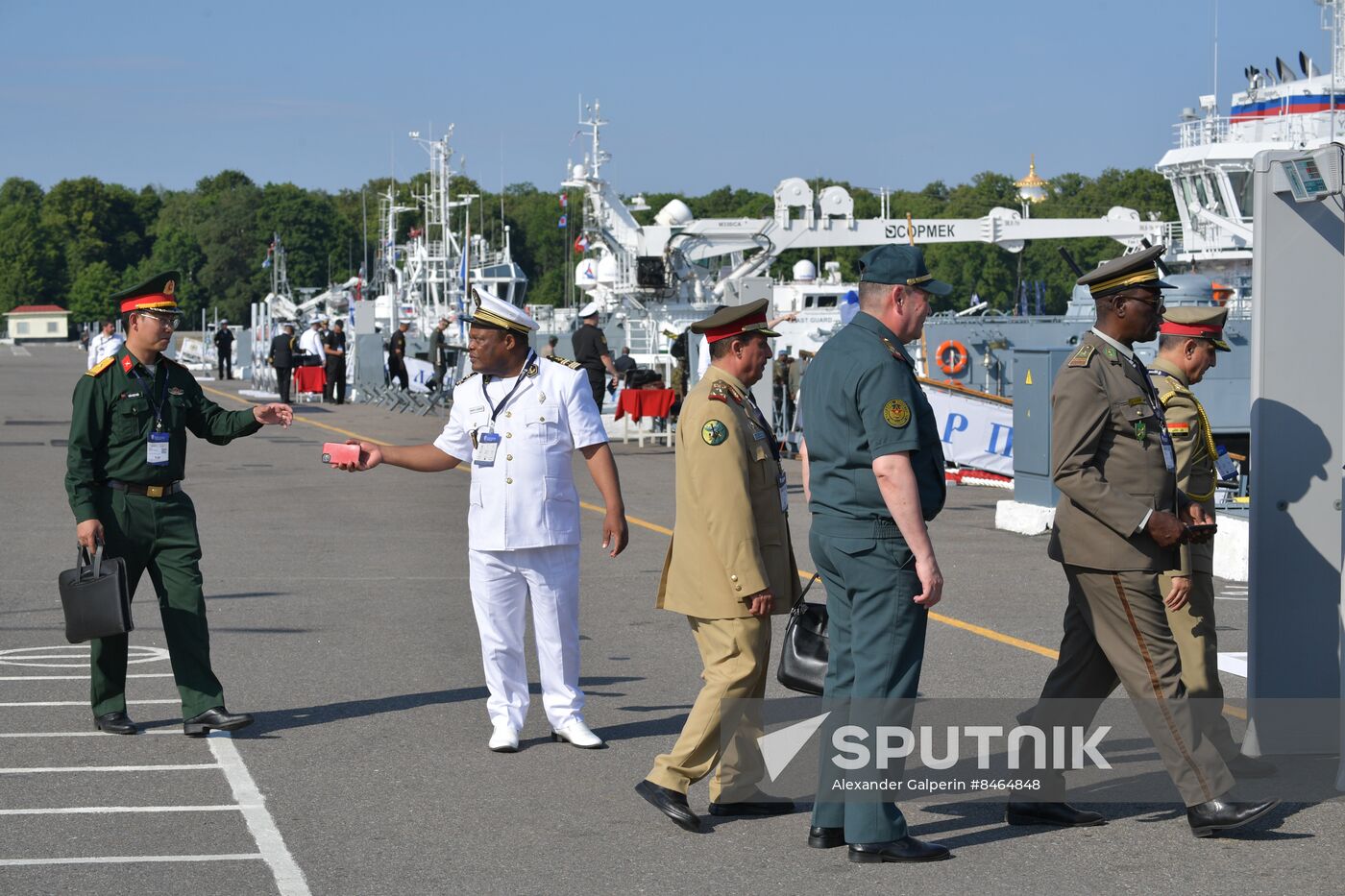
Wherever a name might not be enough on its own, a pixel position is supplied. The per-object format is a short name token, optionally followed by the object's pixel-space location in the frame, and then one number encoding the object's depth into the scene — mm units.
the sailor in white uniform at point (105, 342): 25156
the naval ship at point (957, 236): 31953
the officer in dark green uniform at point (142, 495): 7711
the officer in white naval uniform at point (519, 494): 7336
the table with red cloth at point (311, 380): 40594
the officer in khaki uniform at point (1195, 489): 6352
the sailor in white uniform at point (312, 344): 41438
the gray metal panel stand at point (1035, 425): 15680
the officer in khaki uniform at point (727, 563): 6117
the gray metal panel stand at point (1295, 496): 7047
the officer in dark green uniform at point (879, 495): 5465
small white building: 159625
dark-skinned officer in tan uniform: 5871
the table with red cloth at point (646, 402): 26516
